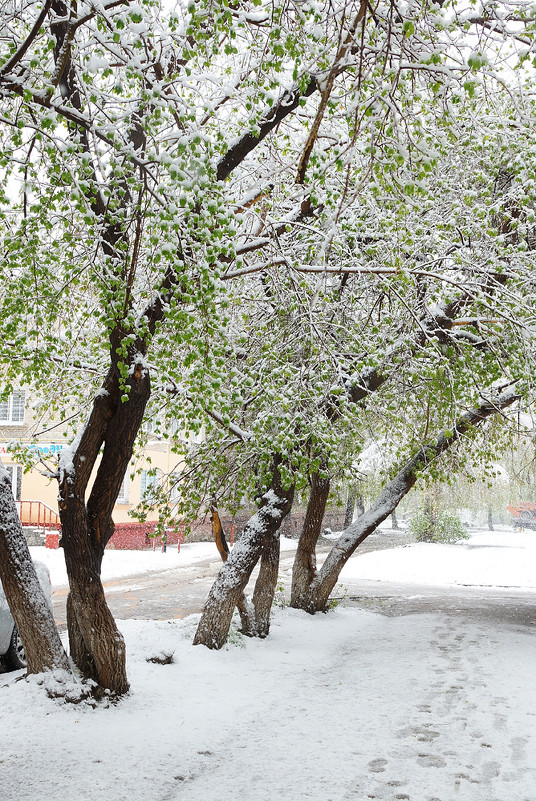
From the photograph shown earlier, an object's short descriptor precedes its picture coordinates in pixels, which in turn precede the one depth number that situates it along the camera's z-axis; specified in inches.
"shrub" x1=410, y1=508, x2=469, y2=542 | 1344.7
